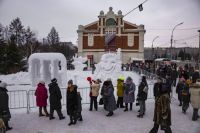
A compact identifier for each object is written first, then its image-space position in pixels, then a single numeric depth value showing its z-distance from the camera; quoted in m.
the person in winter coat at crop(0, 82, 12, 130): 4.74
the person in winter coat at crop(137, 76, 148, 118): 5.70
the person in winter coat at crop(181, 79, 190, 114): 5.92
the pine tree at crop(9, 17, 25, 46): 30.56
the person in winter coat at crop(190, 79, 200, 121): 5.44
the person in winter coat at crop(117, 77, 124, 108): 6.43
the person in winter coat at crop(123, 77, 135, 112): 6.20
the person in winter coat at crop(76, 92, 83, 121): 5.20
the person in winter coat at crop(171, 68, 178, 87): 9.91
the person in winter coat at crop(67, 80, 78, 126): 5.06
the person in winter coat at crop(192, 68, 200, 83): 8.94
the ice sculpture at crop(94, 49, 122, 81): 12.08
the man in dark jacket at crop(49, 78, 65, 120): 5.38
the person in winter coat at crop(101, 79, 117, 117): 5.85
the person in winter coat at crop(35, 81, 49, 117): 5.71
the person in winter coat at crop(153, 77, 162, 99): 5.73
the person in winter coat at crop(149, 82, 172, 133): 4.12
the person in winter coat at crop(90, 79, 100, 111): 6.16
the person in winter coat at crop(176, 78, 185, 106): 6.35
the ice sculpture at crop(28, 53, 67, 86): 9.51
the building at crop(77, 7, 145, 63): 31.47
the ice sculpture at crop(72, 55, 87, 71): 19.36
